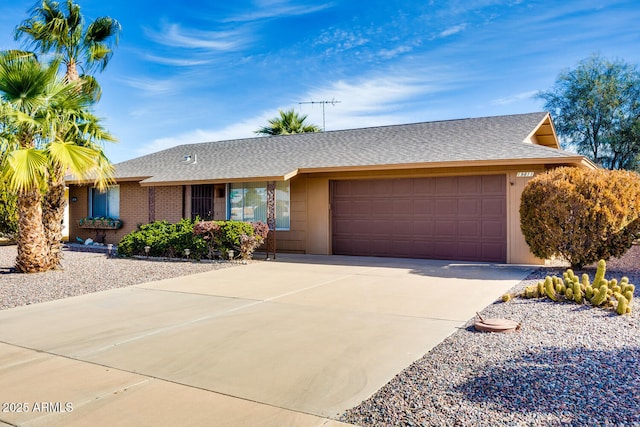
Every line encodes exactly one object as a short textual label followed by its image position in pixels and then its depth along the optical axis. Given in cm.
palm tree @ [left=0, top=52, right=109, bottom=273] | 953
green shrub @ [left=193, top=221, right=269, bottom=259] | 1292
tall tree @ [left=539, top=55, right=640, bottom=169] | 2286
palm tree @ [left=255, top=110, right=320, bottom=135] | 2884
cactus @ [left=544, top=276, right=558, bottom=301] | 722
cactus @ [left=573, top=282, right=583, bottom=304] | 699
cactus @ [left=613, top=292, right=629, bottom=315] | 632
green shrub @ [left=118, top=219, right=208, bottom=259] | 1347
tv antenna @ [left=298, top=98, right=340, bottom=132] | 2338
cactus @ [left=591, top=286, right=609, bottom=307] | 674
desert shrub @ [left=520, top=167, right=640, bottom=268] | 959
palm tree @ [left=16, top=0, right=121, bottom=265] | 1742
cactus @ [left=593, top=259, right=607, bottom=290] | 709
